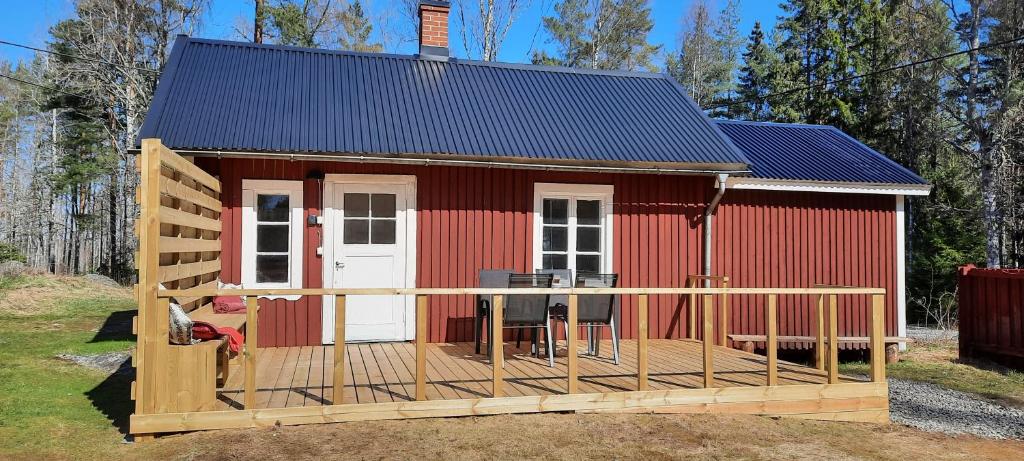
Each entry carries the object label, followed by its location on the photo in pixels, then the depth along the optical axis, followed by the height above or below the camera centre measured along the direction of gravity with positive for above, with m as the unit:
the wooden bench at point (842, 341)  8.68 -1.15
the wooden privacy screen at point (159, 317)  4.26 -0.43
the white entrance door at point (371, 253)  7.29 -0.08
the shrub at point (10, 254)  18.36 -0.29
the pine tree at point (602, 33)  23.88 +7.12
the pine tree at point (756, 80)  26.27 +6.28
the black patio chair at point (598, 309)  6.10 -0.52
